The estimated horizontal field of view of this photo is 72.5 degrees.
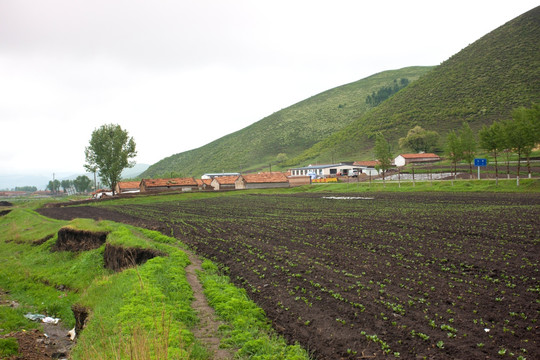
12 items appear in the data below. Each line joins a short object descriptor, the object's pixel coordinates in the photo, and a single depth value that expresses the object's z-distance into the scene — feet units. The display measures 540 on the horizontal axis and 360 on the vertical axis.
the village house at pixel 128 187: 349.98
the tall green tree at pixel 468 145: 211.82
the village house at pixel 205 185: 322.01
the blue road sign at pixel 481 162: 181.66
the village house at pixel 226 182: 314.14
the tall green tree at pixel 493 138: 165.78
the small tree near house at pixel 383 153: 221.64
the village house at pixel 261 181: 296.51
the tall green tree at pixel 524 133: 147.02
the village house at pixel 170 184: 294.87
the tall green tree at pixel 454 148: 216.54
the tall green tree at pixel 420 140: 346.13
